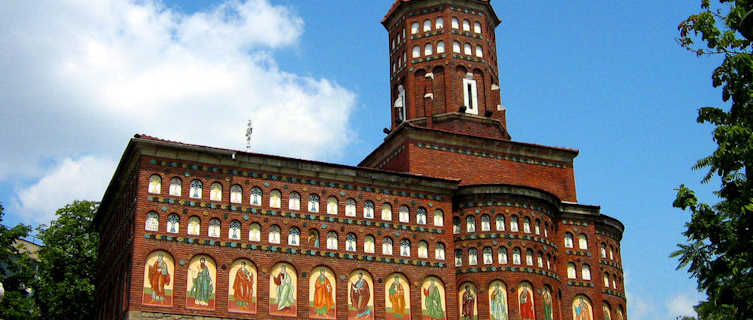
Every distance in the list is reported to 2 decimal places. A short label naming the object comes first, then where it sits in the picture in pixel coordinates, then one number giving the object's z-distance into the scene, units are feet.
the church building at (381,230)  99.04
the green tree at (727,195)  60.18
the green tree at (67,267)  122.42
